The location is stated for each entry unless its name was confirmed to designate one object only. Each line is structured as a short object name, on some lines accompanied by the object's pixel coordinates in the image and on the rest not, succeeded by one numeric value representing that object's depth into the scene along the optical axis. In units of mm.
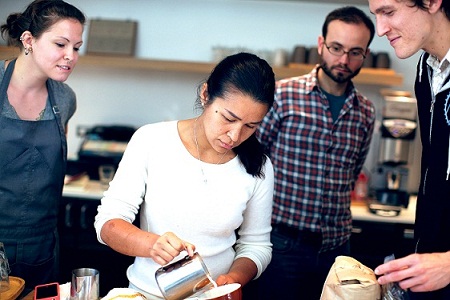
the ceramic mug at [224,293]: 1411
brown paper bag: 1444
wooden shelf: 3484
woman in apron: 2111
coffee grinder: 3355
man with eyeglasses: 2561
